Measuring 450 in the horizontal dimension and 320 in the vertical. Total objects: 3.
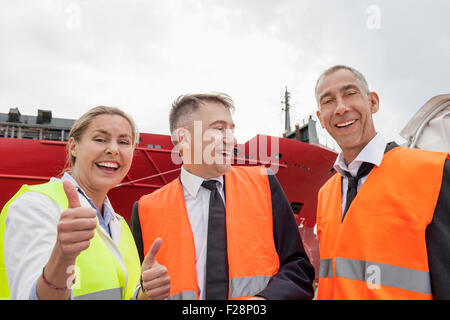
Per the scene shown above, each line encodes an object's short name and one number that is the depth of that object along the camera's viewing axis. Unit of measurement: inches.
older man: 62.8
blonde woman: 43.6
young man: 71.4
